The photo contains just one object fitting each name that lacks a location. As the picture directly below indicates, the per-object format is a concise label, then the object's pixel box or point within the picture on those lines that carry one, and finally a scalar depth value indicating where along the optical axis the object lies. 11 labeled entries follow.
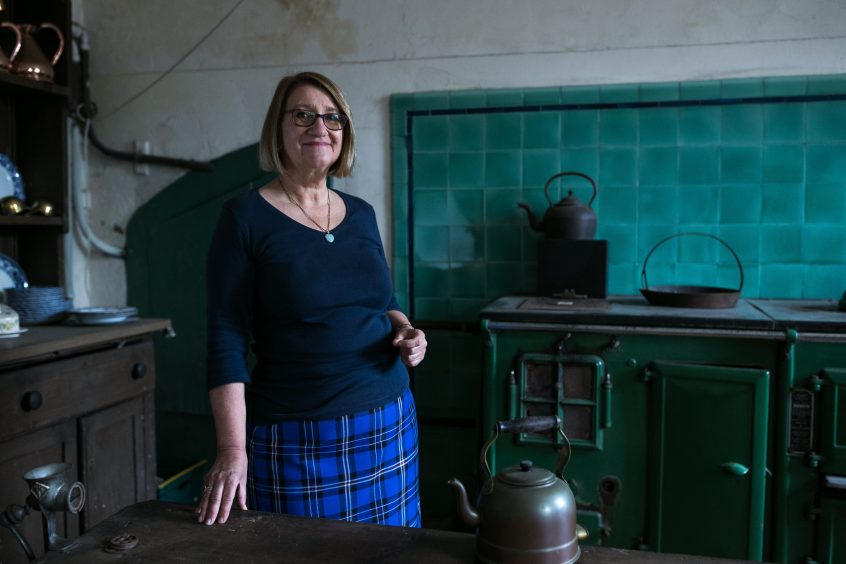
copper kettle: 1.03
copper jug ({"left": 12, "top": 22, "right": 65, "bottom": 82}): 2.62
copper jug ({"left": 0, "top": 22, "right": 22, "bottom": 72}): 2.56
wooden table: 1.10
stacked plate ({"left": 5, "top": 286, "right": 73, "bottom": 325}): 2.46
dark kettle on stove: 2.61
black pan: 2.36
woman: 1.49
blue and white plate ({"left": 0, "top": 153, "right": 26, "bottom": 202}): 2.74
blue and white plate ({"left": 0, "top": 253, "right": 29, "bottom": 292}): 2.73
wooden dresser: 2.02
